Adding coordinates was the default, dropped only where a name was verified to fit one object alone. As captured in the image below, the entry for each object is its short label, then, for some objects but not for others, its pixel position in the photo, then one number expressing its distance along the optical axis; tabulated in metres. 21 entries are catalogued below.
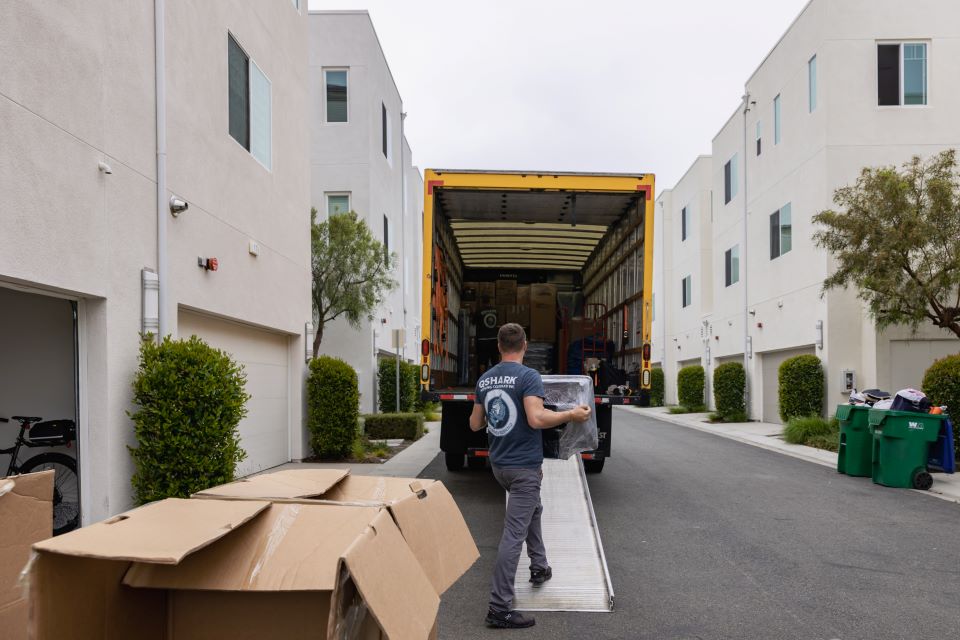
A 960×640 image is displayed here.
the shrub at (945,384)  11.72
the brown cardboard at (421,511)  2.49
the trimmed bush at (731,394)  23.14
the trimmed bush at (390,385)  19.86
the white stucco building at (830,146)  17.16
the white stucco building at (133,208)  5.71
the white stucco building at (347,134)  18.58
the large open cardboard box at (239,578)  1.89
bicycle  6.60
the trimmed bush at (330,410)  11.74
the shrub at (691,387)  28.25
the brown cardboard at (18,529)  2.24
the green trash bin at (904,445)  10.08
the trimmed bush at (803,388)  17.88
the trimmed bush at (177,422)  6.83
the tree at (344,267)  15.64
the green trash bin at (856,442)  11.27
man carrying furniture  4.73
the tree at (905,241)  12.35
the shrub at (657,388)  35.38
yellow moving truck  9.84
